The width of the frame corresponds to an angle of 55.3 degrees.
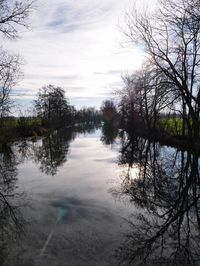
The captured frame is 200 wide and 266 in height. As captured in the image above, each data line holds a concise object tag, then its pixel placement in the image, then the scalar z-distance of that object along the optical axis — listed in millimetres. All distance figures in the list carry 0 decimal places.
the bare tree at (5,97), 19233
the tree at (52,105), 47978
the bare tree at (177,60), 14572
